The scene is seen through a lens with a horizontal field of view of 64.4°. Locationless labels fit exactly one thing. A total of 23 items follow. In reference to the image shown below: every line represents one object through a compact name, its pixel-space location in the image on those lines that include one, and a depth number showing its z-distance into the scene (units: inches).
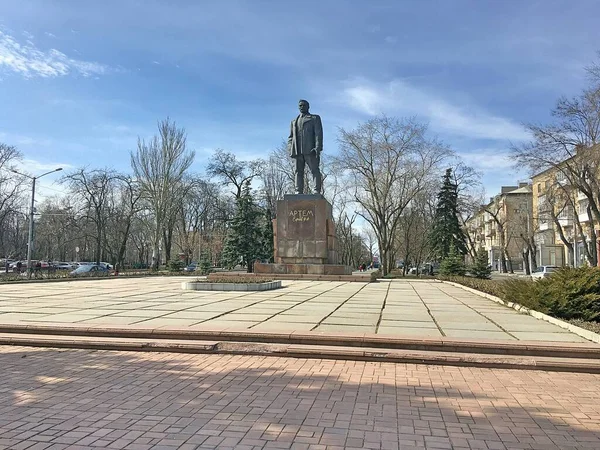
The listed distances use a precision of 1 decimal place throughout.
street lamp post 1263.5
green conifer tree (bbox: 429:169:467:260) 1877.5
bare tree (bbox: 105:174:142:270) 2149.4
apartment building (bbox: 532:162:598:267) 1435.8
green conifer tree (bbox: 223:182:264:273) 1679.4
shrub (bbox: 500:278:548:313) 421.4
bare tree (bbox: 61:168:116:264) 2150.6
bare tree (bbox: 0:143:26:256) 1994.0
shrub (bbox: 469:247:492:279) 1184.2
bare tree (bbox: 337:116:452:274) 1604.3
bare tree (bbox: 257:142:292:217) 2169.0
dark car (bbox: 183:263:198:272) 2275.6
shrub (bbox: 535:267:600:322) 380.8
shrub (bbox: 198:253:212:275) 1668.3
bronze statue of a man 933.8
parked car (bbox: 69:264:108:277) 1309.1
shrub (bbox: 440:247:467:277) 1296.8
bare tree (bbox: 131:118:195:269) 2011.6
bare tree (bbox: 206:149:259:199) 2175.2
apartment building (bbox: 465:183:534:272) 2370.8
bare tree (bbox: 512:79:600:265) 1141.7
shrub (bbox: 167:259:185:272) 1638.8
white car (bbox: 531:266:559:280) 1717.2
